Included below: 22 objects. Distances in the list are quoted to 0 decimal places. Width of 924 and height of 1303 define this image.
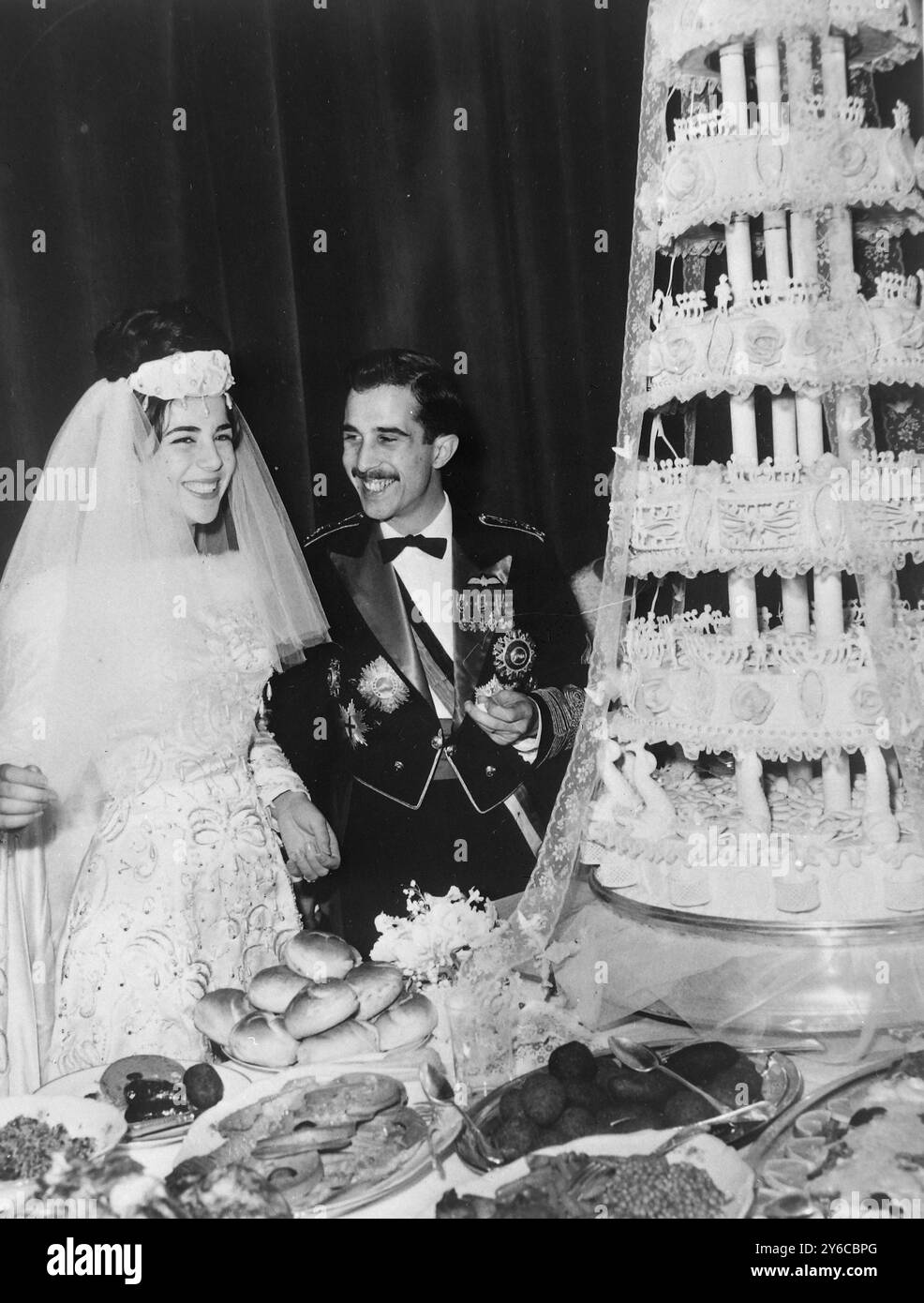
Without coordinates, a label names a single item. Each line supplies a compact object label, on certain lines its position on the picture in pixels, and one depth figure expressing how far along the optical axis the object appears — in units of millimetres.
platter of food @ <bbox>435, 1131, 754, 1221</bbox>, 1803
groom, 2668
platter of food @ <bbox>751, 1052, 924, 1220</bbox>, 1857
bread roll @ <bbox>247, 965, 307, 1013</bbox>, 2316
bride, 2457
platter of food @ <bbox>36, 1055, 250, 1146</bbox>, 2104
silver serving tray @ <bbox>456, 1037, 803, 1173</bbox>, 1908
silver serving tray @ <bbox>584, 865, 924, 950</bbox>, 2117
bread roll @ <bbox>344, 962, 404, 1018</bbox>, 2293
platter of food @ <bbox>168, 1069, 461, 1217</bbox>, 1888
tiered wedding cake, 2084
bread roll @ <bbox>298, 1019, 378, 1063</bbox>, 2234
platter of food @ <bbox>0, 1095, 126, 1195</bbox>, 2049
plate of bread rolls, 2246
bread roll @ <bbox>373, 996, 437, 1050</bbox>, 2271
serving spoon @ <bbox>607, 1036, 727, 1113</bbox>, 2064
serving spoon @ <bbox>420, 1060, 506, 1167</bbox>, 2045
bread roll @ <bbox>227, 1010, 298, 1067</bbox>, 2248
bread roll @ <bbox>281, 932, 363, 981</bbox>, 2396
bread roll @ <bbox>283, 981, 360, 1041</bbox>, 2242
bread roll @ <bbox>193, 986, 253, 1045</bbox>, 2332
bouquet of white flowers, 2590
